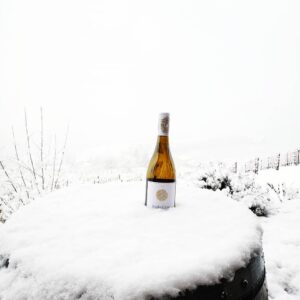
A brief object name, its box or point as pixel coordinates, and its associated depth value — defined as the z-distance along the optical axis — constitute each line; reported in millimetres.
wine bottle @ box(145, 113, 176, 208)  1548
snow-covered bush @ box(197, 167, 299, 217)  5152
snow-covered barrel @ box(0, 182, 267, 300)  875
